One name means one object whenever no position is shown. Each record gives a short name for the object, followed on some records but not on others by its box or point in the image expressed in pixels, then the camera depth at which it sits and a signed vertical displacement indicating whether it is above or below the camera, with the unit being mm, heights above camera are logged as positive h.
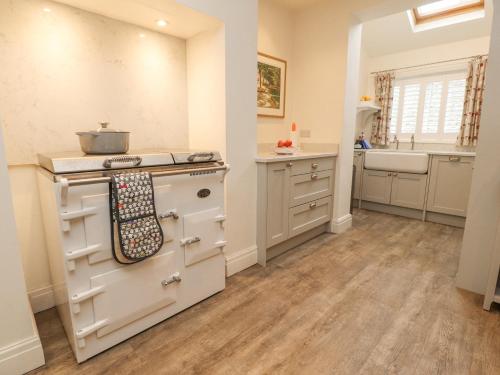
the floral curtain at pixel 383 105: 4047 +509
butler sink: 3379 -277
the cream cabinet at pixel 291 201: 2242 -561
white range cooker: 1204 -561
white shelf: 3866 +460
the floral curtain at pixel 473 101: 3311 +481
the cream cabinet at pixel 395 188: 3486 -650
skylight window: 3191 +1545
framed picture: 2758 +548
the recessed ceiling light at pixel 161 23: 1792 +758
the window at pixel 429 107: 3618 +454
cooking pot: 1357 -18
